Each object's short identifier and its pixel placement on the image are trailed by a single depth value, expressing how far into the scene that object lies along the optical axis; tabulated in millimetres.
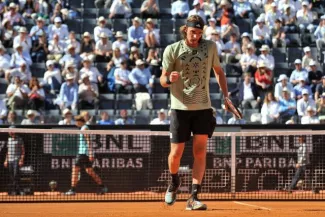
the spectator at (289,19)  26625
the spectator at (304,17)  26688
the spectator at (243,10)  26953
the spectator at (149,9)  26750
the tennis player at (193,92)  12750
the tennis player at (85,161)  18953
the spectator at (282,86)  23906
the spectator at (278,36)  26156
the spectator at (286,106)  23141
